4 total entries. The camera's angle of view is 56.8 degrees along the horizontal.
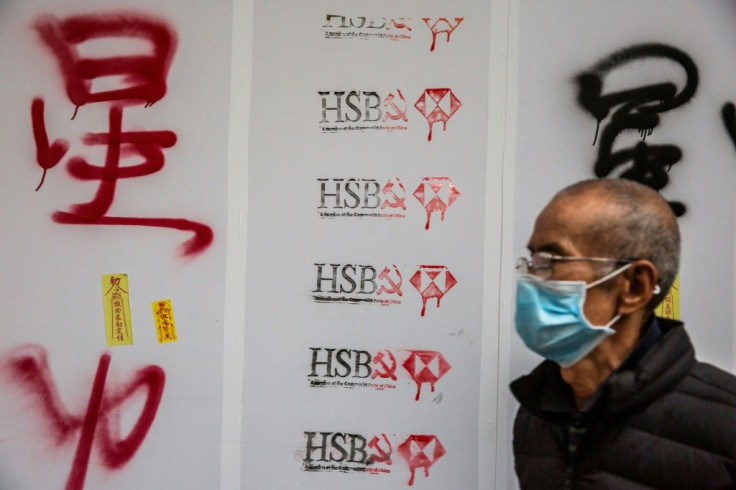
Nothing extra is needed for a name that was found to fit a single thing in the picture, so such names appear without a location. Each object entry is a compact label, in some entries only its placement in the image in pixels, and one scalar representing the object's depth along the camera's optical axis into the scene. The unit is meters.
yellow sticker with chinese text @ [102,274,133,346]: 2.41
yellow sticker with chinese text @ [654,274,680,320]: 2.24
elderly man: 1.53
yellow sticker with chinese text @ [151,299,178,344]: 2.39
